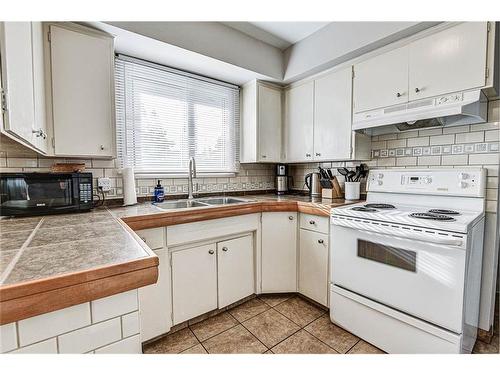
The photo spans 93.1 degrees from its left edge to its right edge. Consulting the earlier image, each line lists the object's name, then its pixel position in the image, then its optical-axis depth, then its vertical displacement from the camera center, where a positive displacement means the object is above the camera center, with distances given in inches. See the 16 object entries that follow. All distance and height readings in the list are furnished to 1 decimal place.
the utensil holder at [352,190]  85.0 -5.7
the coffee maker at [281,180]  110.8 -2.8
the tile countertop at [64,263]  20.5 -9.7
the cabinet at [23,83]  28.8 +13.8
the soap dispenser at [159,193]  82.5 -6.6
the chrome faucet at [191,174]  89.0 +0.1
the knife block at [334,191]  88.7 -6.5
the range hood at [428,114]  56.7 +16.0
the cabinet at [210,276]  67.2 -31.7
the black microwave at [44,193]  52.4 -4.5
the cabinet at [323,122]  81.8 +20.1
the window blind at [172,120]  80.0 +20.8
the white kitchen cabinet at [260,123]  98.6 +22.1
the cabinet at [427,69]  55.1 +28.4
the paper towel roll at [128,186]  75.0 -3.7
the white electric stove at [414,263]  48.4 -20.9
